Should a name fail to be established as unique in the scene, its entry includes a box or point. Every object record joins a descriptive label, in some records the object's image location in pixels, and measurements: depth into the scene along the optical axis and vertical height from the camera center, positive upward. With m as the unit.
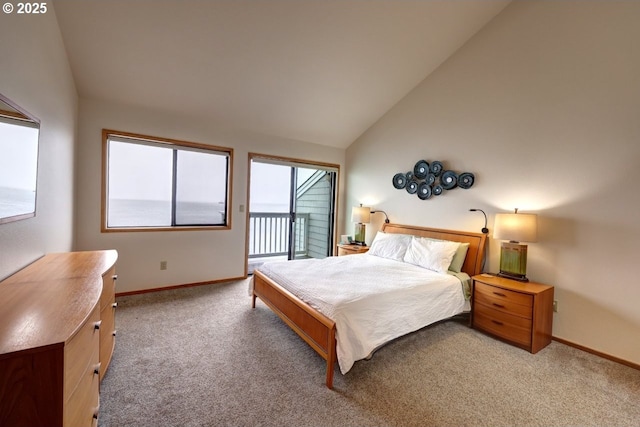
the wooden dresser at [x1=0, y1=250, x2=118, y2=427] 0.91 -0.53
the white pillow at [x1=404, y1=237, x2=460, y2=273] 3.21 -0.49
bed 1.98 -0.80
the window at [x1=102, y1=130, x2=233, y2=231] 3.54 +0.25
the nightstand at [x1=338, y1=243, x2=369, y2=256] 4.47 -0.64
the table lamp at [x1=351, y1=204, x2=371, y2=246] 4.65 -0.18
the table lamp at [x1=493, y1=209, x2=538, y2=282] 2.75 -0.22
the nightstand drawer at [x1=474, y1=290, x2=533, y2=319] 2.57 -0.84
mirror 1.51 +0.20
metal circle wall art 3.55 +0.44
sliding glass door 5.44 -0.11
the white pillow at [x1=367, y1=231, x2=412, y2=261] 3.73 -0.48
